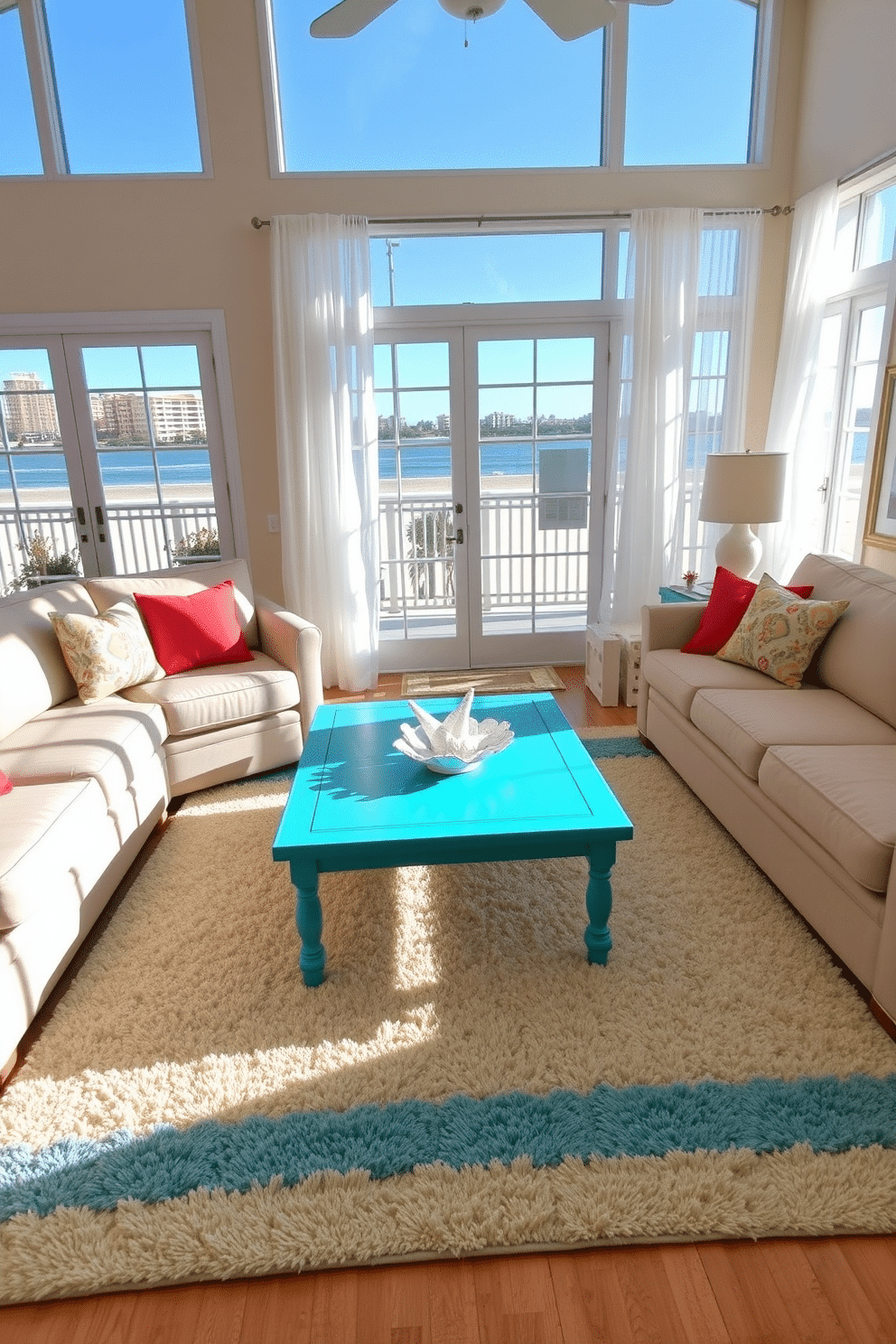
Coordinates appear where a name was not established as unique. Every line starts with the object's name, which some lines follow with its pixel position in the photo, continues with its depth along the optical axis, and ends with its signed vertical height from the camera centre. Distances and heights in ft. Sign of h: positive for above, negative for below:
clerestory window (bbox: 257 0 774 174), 13.93 +5.86
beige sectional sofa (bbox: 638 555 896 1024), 6.70 -3.31
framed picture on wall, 11.94 -0.88
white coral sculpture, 8.30 -3.22
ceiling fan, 7.70 +3.97
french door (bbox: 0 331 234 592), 14.79 -0.30
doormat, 15.28 -4.76
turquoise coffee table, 7.04 -3.44
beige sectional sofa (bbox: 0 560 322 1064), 6.90 -3.48
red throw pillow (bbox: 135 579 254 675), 11.78 -2.76
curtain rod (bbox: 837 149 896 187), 11.74 +3.75
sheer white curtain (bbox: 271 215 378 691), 14.01 +0.03
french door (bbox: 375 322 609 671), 15.24 -1.15
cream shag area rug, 5.11 -4.87
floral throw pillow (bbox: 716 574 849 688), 10.27 -2.64
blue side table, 13.51 -2.77
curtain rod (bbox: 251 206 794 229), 14.25 +3.67
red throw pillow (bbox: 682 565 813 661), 11.68 -2.66
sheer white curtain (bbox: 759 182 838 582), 13.67 +0.67
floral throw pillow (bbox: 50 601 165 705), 10.69 -2.79
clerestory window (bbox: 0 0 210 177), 13.61 +5.87
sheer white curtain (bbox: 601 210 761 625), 14.37 +0.86
